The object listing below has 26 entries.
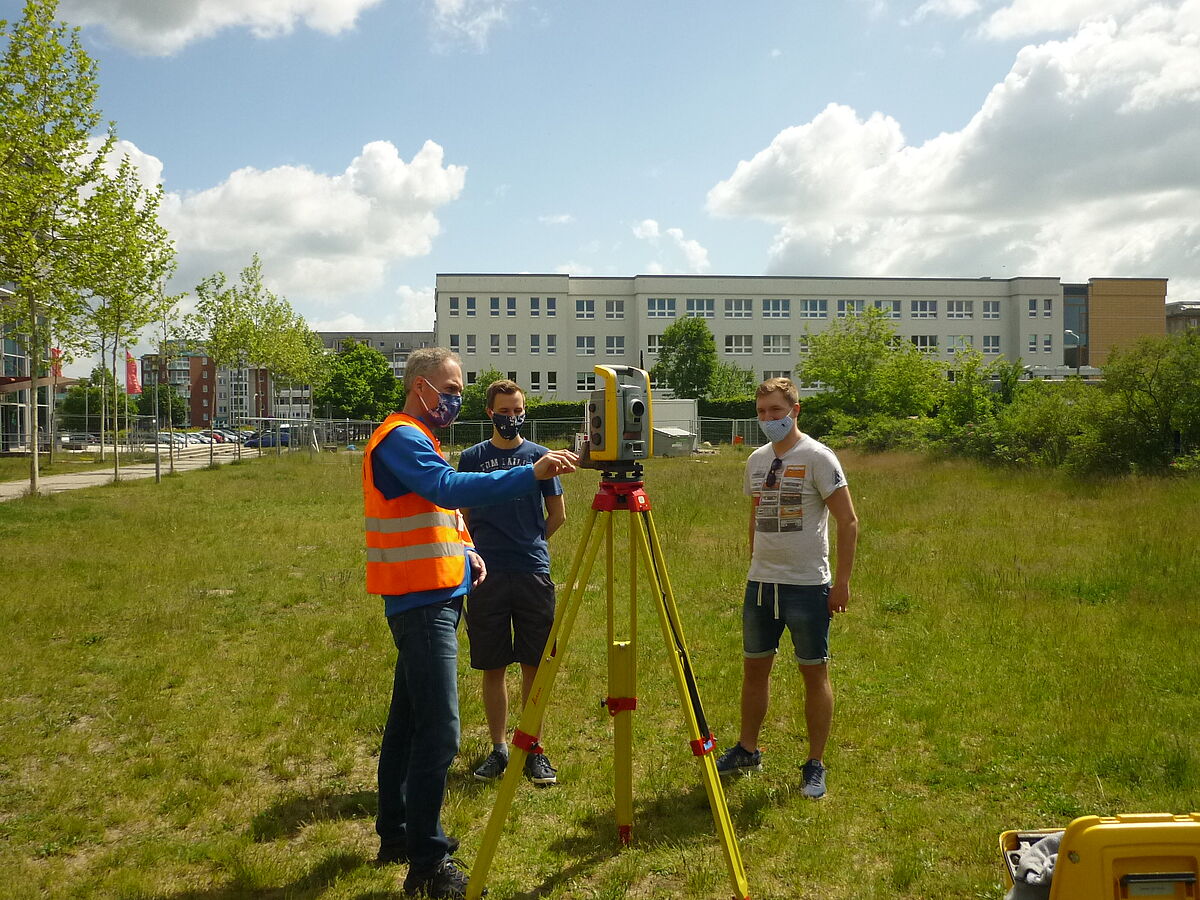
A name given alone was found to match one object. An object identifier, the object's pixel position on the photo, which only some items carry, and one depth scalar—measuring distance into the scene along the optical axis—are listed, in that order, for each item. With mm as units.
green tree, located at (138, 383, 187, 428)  100062
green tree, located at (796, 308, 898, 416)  46125
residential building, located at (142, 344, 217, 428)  147000
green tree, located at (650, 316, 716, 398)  65688
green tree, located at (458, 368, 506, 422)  60812
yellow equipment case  2244
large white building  78062
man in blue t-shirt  4492
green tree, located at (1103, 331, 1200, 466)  17797
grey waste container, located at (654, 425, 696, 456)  35688
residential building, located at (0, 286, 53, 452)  38844
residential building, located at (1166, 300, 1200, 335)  103188
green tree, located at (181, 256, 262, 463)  30500
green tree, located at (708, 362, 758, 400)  66562
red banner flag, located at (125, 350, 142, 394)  28734
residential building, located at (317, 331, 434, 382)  142000
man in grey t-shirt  4250
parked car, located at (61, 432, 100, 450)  50812
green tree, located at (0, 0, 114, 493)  14242
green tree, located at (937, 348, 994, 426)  31125
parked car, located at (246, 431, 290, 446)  48969
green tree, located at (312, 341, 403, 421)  64562
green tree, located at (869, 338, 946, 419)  39562
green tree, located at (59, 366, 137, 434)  74131
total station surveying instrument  3156
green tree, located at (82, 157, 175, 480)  16906
